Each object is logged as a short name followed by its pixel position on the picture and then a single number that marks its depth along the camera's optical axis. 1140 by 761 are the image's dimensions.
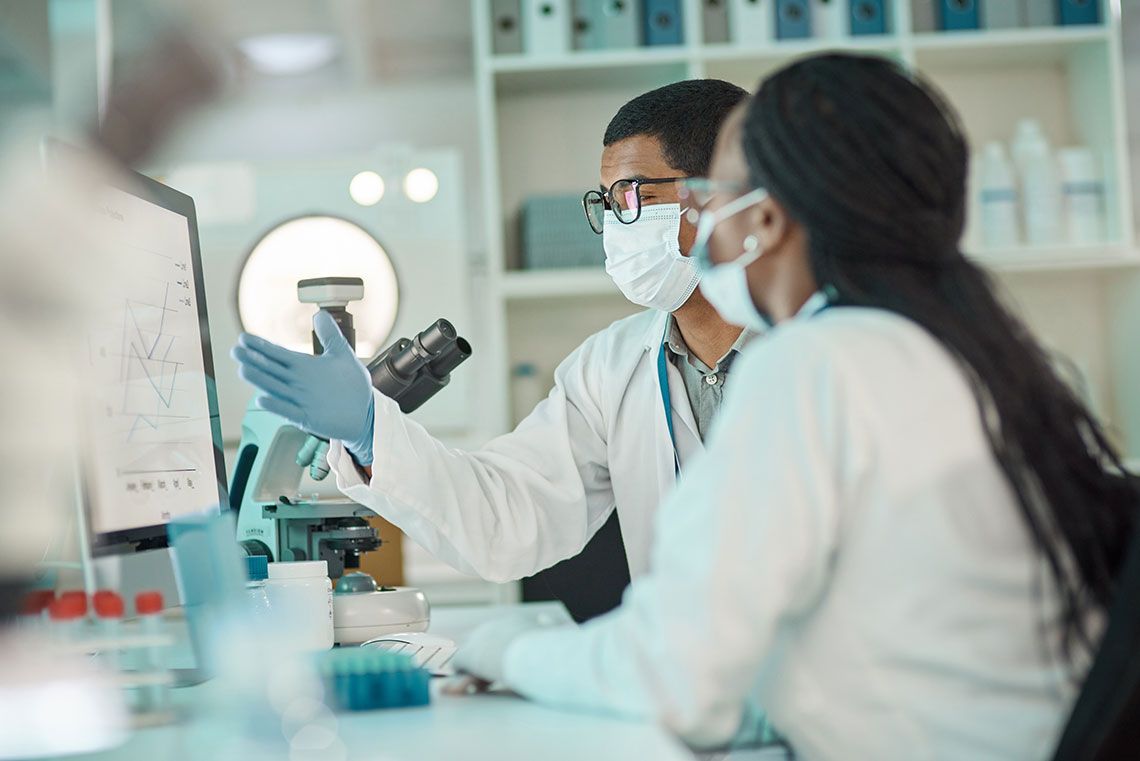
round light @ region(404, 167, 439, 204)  3.02
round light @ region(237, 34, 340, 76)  3.38
